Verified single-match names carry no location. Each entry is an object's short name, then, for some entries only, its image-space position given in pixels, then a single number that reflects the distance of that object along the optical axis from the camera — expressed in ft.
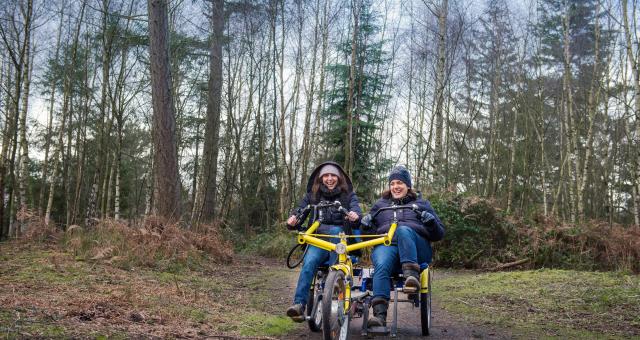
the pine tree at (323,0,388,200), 63.41
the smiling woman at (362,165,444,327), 16.93
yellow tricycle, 15.06
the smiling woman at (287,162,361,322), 17.20
